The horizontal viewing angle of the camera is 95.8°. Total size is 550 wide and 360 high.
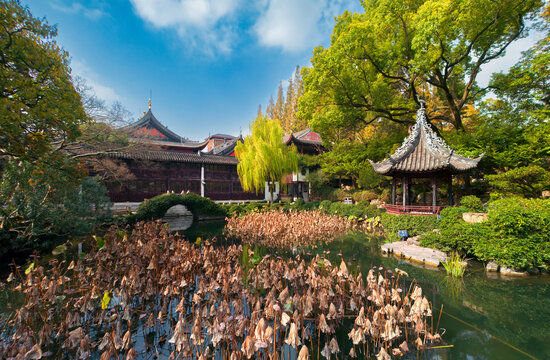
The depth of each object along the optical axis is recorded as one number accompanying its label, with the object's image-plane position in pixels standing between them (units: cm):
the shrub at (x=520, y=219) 555
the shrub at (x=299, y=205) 1706
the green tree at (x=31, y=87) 409
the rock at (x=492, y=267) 620
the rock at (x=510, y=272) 588
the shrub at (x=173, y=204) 1386
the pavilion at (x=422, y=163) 930
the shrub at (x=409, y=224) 878
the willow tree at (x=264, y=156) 1662
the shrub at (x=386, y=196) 1576
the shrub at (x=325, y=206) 1616
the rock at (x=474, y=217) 734
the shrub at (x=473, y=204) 864
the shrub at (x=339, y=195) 1897
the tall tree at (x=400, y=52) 1002
